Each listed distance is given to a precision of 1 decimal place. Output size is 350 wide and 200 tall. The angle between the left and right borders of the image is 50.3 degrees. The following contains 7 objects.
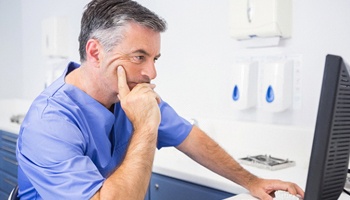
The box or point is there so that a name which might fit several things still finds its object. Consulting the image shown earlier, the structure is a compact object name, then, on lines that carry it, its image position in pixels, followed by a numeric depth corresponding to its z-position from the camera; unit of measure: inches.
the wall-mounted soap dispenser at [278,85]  64.9
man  34.4
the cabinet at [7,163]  104.2
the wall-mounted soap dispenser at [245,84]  69.3
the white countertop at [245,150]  52.9
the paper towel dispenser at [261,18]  63.5
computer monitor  22.2
